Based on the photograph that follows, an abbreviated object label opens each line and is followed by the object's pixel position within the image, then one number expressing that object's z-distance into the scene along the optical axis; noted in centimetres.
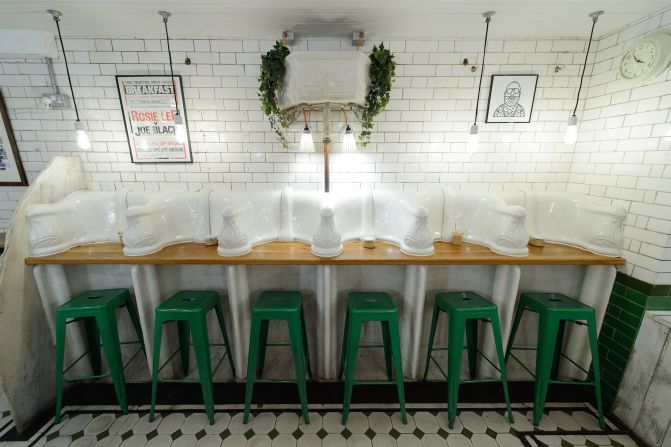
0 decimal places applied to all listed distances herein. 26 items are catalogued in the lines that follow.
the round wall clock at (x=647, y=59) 192
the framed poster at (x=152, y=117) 263
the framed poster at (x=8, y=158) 266
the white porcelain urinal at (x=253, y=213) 236
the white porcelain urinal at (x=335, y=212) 249
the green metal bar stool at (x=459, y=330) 197
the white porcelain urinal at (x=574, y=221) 208
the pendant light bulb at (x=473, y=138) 241
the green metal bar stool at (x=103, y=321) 199
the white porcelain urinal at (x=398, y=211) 240
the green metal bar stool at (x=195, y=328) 198
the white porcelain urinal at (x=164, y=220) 211
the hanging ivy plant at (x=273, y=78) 217
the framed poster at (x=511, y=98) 263
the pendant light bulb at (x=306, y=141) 246
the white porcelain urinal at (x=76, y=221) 209
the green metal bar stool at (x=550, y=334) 198
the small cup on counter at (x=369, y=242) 229
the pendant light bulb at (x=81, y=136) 236
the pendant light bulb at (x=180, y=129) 238
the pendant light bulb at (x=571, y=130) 228
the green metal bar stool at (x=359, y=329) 196
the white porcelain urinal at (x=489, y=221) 214
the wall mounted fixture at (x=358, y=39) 239
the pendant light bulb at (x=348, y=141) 245
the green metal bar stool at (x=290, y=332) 198
